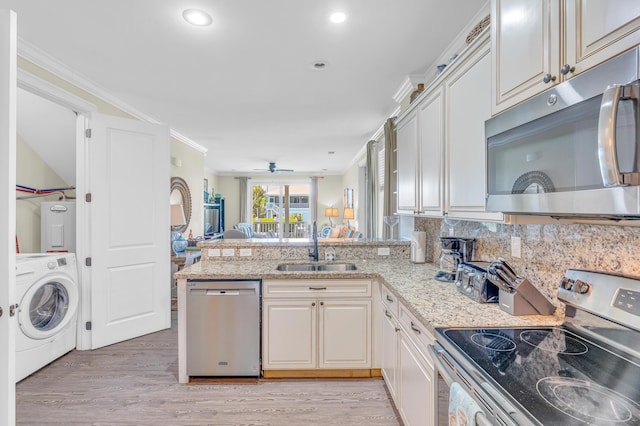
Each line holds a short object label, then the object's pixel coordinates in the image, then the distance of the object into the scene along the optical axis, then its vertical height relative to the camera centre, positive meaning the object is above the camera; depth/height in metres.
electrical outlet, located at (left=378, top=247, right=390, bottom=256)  3.18 -0.37
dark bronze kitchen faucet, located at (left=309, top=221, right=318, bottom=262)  2.94 -0.33
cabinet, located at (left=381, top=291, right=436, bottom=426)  1.48 -0.82
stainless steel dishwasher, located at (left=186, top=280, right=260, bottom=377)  2.46 -0.86
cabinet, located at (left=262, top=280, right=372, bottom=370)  2.49 -0.84
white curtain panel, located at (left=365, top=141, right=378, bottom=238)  5.34 +0.48
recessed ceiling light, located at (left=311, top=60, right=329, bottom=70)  2.81 +1.30
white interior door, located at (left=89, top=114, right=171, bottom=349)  3.12 -0.14
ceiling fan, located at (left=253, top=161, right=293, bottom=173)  8.37 +1.27
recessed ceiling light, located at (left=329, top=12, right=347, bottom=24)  2.13 +1.30
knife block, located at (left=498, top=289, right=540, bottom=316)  1.49 -0.42
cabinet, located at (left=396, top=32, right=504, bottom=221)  1.62 +0.45
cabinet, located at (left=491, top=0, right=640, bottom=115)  0.84 +0.54
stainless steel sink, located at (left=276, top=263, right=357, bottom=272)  2.98 -0.49
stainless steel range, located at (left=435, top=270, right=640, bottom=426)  0.82 -0.48
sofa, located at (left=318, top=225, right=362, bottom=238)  7.23 -0.45
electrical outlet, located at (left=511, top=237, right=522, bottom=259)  1.75 -0.18
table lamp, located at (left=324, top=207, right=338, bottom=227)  10.17 +0.05
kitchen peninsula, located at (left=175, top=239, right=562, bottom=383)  1.50 -0.45
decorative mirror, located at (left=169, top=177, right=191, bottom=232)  5.38 +0.32
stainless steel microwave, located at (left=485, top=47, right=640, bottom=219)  0.75 +0.19
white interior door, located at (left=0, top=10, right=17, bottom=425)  1.32 +0.07
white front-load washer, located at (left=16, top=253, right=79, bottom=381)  2.50 -0.79
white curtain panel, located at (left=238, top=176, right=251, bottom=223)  10.51 +0.57
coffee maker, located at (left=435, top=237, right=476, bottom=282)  2.20 -0.26
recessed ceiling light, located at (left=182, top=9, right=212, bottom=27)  2.11 +1.30
